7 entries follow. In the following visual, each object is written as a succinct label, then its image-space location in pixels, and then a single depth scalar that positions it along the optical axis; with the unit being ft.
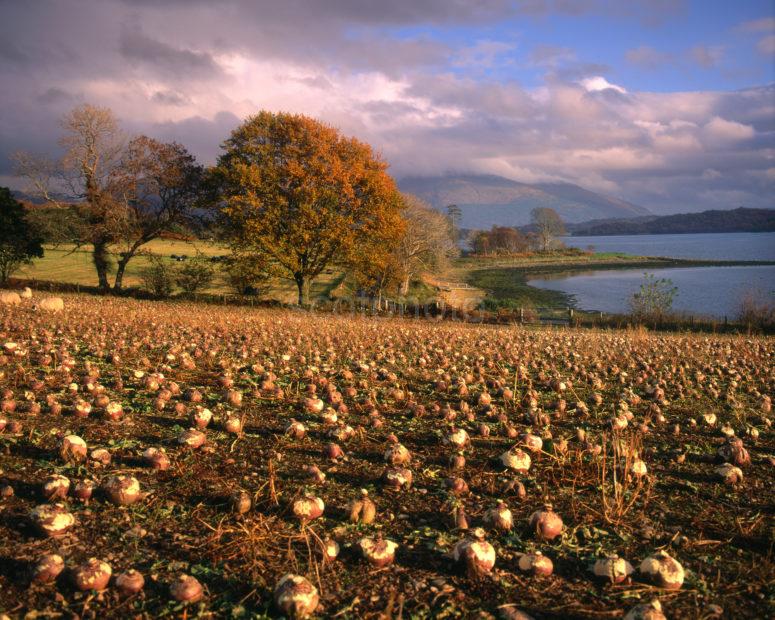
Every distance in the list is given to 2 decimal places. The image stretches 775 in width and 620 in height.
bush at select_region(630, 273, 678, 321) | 121.90
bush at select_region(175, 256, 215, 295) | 125.29
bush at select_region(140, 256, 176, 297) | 123.75
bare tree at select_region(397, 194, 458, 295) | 193.57
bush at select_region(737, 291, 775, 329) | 107.40
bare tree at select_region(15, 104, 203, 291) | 118.21
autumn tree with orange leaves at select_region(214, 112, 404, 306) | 105.50
